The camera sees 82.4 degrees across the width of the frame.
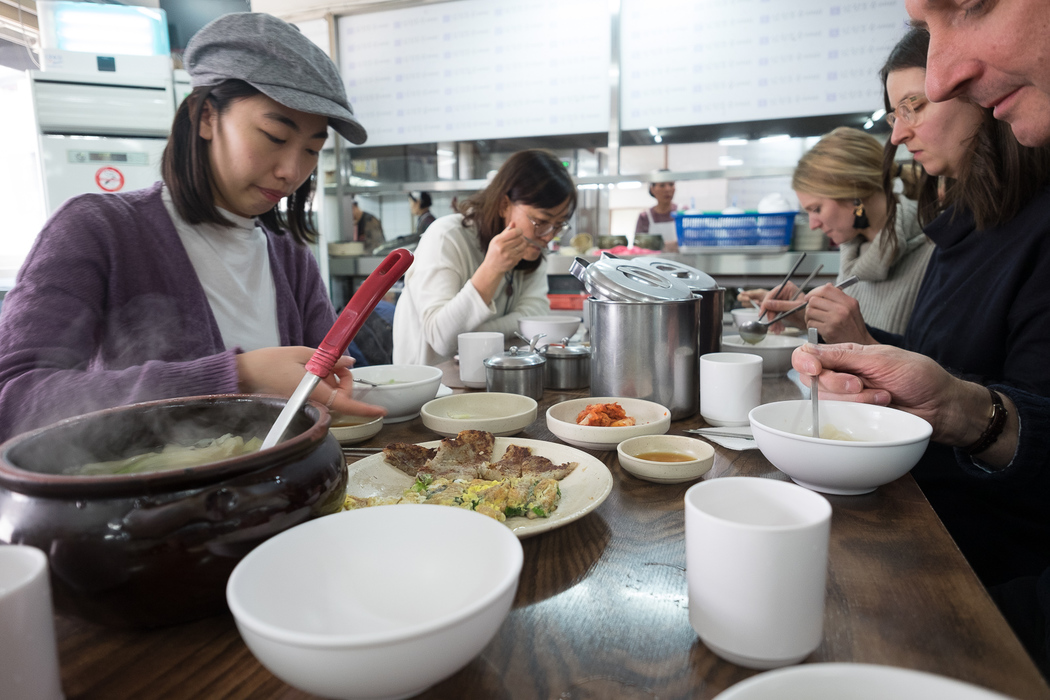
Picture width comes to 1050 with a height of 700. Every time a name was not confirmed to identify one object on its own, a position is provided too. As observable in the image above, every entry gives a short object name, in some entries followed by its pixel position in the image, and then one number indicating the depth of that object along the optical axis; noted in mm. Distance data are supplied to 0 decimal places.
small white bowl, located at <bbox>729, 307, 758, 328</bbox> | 2312
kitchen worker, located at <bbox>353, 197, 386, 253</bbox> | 5312
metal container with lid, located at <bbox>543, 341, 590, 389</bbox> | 1671
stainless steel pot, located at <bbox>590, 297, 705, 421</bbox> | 1297
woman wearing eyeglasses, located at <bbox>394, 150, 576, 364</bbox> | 2525
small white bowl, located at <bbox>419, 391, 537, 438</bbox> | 1188
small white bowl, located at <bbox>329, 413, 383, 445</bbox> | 1200
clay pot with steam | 515
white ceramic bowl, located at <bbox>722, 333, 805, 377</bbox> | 1796
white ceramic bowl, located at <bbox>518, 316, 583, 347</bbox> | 2162
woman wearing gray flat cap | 1104
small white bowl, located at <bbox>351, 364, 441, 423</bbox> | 1327
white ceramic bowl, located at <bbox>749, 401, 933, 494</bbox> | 832
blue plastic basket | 3820
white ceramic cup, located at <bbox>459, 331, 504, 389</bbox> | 1747
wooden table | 511
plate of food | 823
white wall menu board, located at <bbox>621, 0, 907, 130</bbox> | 3932
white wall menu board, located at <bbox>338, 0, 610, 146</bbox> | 4535
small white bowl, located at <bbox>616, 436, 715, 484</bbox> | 943
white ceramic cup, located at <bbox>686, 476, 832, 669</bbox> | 509
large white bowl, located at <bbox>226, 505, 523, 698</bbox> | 417
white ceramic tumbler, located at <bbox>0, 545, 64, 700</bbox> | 413
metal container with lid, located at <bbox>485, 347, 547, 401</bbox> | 1510
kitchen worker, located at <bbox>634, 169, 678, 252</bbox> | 5234
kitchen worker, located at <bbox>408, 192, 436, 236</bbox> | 5078
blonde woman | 2697
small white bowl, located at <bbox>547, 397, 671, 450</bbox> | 1108
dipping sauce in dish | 1034
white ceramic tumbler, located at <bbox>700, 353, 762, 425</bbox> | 1221
